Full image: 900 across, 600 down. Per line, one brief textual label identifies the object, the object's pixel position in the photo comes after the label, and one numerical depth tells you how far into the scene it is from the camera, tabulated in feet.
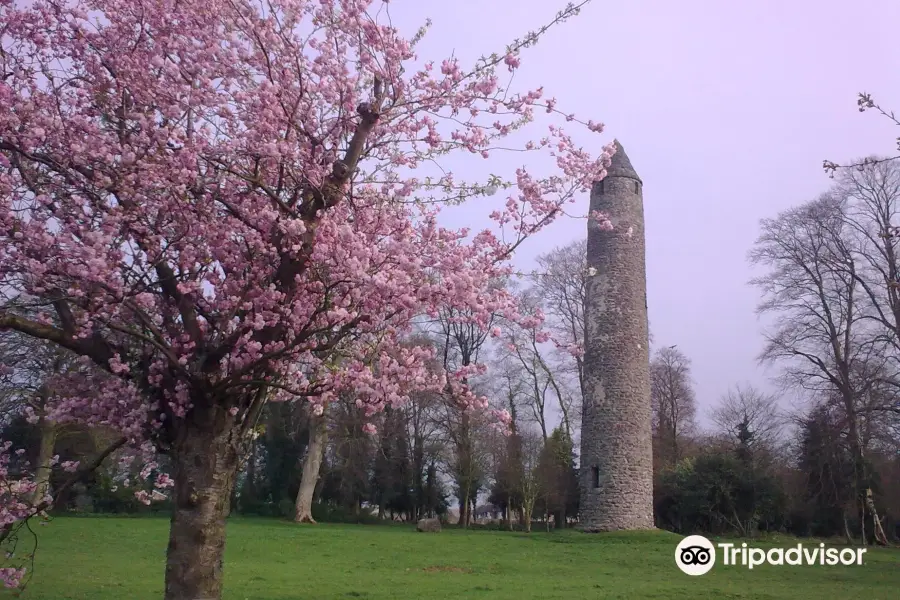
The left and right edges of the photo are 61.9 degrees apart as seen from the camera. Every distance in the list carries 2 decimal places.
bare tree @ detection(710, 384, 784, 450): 91.30
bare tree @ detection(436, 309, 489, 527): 95.76
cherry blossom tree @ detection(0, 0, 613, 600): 16.14
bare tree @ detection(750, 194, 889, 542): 69.36
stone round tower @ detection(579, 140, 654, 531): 69.31
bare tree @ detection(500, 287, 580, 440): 97.39
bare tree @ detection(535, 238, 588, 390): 92.43
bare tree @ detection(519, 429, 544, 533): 90.63
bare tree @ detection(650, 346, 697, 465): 120.78
